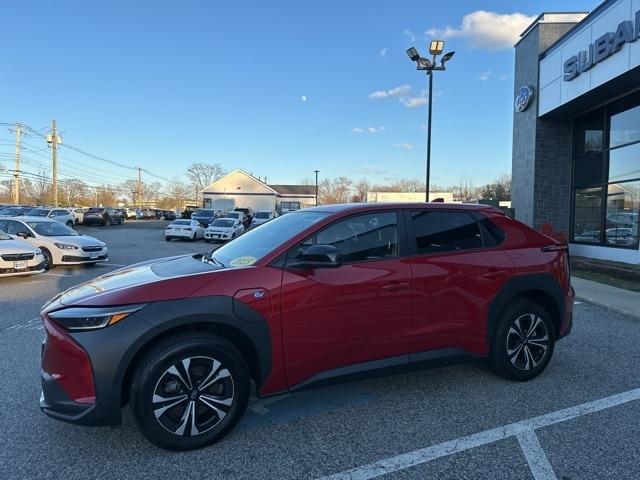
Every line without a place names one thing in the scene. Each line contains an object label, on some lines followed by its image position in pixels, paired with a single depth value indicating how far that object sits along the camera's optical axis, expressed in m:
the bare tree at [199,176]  103.38
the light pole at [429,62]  15.12
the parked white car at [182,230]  25.64
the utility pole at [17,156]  60.78
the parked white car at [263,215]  31.71
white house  68.44
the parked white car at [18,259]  9.84
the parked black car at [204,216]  33.97
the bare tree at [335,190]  108.03
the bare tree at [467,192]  84.44
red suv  2.91
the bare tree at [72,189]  84.19
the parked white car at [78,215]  39.57
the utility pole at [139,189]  97.91
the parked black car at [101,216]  39.84
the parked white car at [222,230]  25.33
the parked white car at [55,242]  11.98
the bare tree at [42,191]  77.43
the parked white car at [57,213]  30.51
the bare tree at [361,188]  102.56
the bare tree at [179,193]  107.51
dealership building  12.71
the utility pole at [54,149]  50.25
